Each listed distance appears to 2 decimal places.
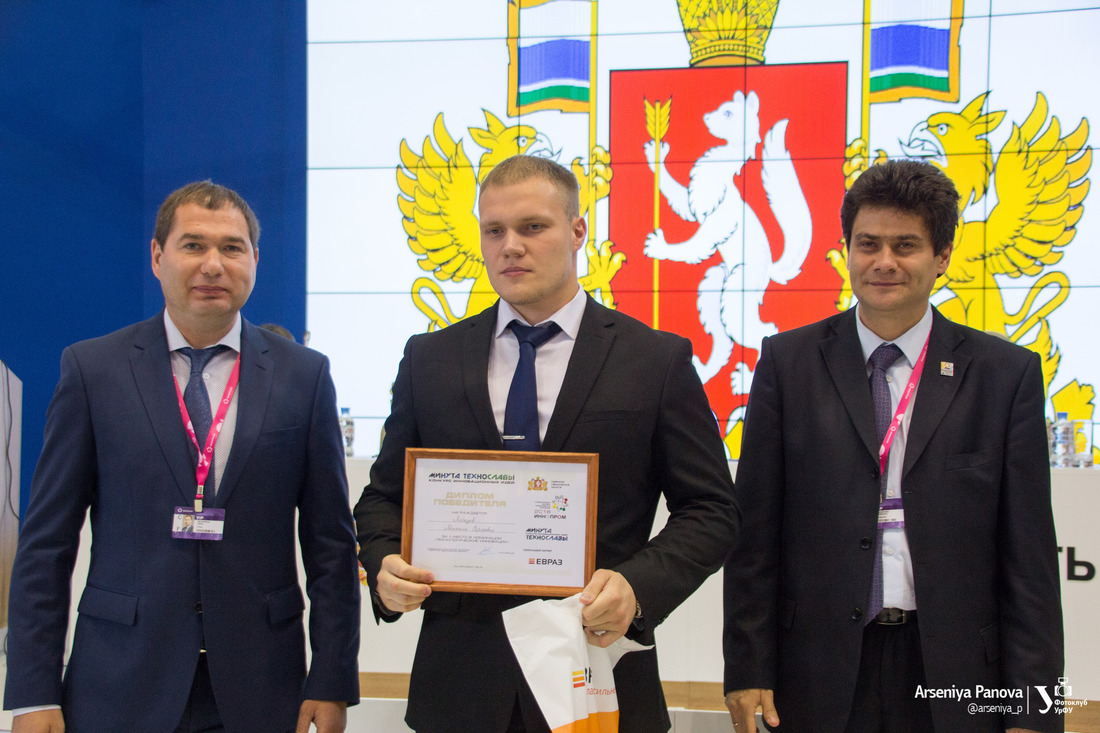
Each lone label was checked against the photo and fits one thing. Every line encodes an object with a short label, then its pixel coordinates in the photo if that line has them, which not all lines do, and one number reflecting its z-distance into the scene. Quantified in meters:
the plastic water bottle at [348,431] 4.89
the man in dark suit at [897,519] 1.68
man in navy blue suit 1.69
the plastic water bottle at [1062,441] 4.15
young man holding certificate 1.49
